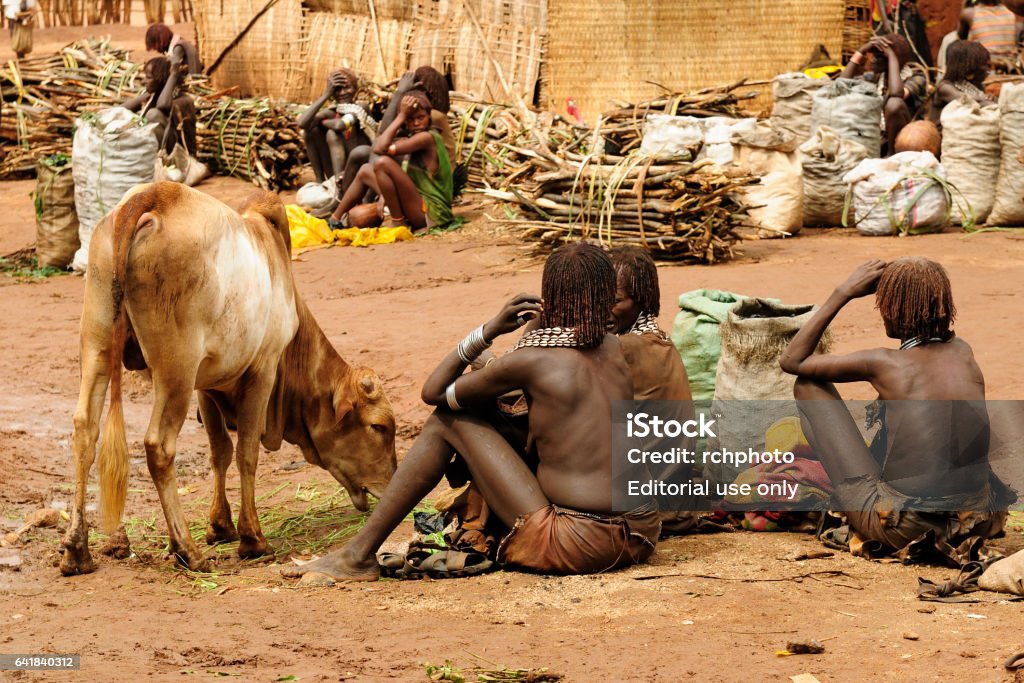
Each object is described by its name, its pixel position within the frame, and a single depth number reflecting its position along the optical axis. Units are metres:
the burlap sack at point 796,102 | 13.36
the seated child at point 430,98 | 13.37
